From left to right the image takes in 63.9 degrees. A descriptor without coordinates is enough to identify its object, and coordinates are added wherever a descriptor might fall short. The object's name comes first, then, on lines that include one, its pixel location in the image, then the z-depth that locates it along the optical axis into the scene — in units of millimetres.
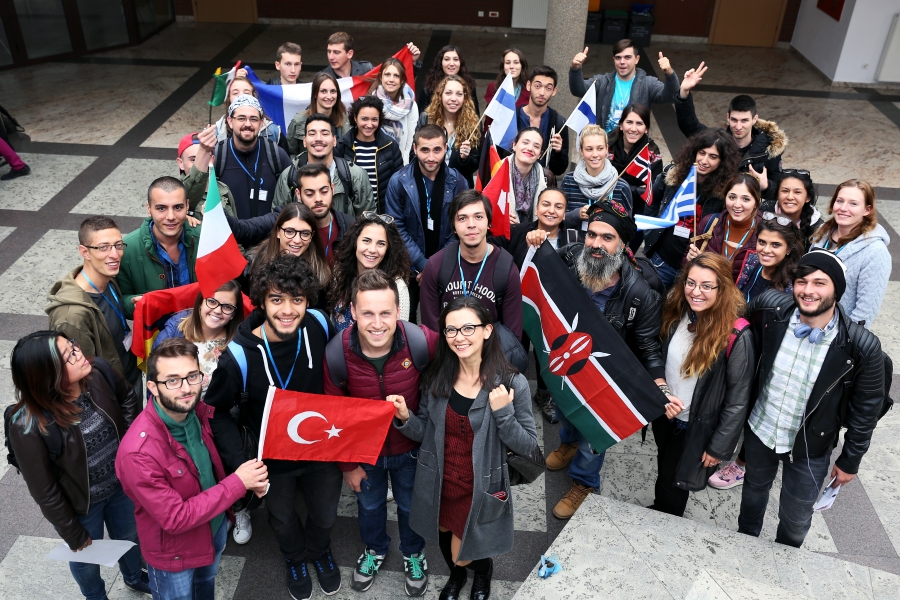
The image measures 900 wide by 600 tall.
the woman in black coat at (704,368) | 3930
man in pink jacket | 3164
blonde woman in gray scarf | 5570
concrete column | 9664
